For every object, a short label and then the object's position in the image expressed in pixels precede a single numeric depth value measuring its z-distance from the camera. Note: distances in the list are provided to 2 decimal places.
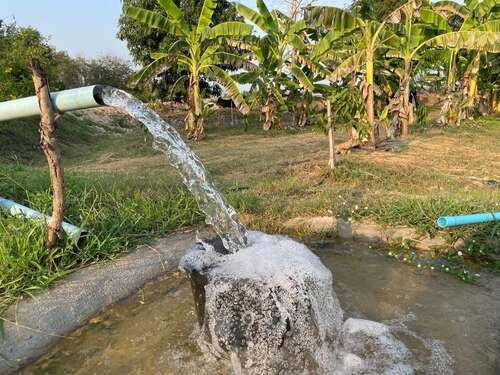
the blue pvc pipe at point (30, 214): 3.47
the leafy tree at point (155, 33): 18.11
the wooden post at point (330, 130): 6.59
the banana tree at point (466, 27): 12.62
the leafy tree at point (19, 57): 12.46
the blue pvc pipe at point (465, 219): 2.67
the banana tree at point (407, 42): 10.66
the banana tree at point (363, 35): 9.18
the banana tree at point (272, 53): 13.06
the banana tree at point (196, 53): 12.00
